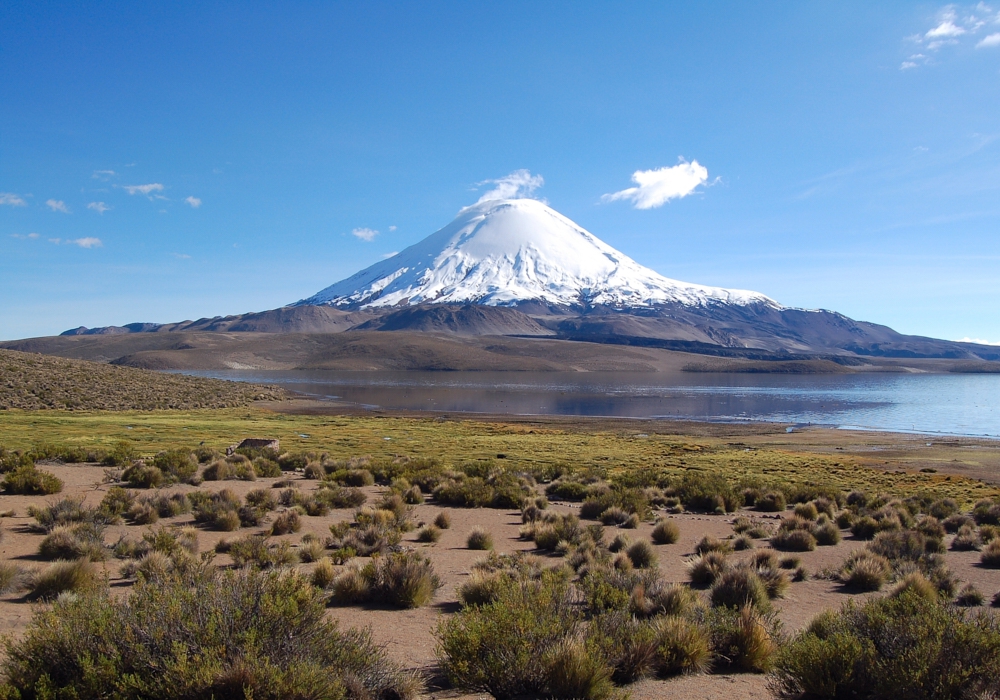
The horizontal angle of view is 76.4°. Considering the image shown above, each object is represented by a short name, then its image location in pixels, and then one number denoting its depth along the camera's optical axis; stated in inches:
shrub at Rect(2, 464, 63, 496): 508.1
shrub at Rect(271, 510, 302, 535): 418.0
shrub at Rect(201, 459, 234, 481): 644.7
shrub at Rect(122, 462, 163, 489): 576.4
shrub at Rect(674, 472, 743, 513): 604.0
